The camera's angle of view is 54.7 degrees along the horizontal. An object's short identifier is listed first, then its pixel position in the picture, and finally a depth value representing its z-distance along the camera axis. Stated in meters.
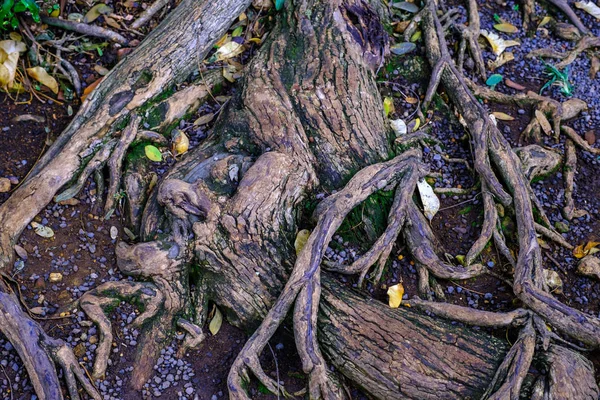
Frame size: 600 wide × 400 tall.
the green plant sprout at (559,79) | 4.95
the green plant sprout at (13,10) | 4.02
